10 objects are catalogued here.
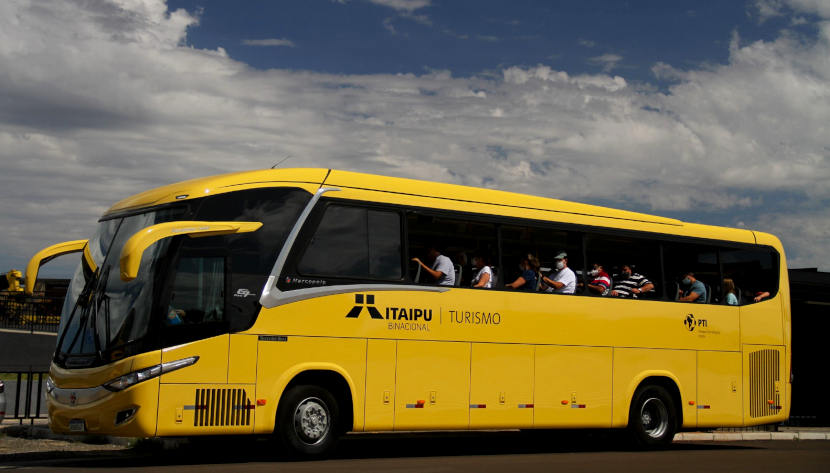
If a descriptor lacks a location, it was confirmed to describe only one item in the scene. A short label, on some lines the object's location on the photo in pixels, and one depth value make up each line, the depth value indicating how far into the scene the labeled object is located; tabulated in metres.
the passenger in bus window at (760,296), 17.57
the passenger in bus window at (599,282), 15.37
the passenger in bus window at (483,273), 13.93
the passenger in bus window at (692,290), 16.53
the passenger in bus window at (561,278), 14.80
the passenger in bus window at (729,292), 17.12
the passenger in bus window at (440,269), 13.39
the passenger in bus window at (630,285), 15.75
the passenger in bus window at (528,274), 14.41
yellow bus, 11.17
